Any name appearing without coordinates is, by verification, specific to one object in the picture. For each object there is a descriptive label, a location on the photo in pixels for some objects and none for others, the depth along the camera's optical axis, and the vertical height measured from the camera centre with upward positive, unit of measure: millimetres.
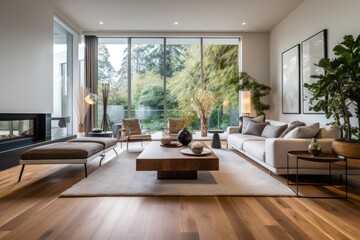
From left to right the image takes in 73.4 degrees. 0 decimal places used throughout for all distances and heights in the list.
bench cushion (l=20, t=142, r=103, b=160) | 3350 -448
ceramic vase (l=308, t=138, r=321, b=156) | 2824 -341
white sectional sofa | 3242 -420
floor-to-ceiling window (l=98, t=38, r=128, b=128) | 7754 +1470
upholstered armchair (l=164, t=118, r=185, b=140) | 6016 -167
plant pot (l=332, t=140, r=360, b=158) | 2961 -362
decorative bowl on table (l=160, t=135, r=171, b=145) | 4016 -335
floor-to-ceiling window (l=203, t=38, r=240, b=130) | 7867 +1470
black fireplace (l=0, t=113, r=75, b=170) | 4059 -256
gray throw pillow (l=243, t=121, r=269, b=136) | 5340 -178
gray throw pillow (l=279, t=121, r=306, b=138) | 4121 -103
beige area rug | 2777 -818
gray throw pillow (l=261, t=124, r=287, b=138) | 4629 -211
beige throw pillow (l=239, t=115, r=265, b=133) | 5724 +2
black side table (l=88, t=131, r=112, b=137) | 5633 -313
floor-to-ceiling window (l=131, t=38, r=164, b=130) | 7754 +1267
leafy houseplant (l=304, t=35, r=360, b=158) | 3416 +576
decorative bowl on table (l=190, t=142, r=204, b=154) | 3190 -380
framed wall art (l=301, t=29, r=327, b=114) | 4848 +1373
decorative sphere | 4070 -282
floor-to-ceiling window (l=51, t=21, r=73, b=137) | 6168 +1065
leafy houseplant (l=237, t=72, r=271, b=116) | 7238 +907
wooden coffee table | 2922 -519
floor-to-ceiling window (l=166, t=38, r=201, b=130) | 7820 +1502
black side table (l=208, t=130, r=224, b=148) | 5918 -513
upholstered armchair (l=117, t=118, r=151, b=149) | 5426 -282
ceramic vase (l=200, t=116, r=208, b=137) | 6461 -155
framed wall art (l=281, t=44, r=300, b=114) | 5891 +1036
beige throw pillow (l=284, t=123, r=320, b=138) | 3475 -174
